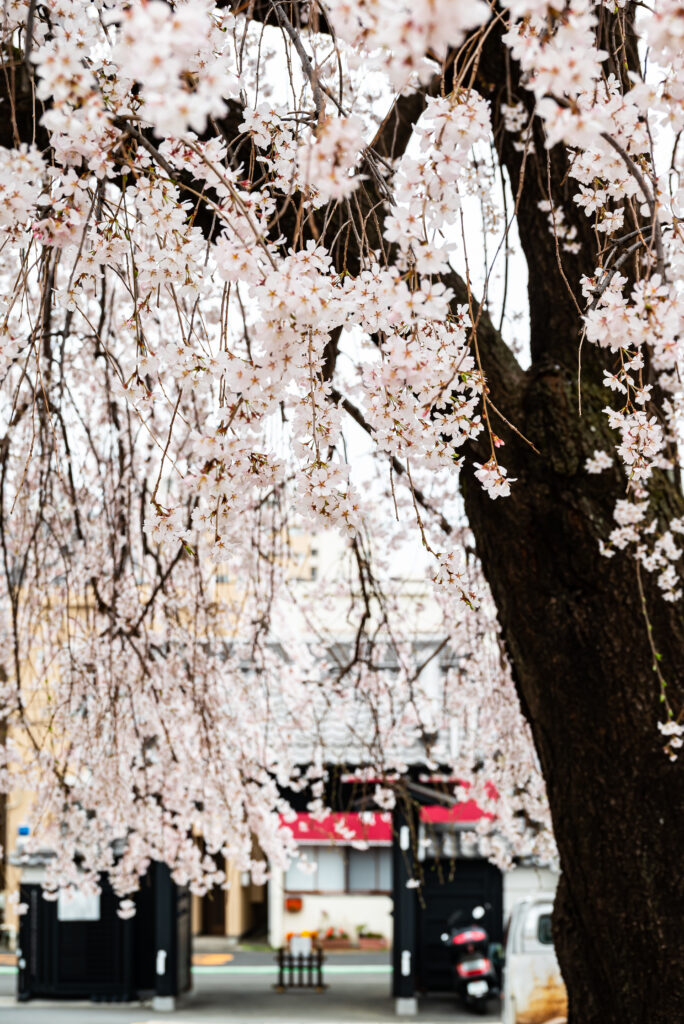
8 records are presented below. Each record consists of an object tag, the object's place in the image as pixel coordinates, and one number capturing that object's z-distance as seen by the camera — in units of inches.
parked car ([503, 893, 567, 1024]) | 584.7
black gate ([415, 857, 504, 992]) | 757.3
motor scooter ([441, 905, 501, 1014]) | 722.2
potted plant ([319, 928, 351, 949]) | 1103.6
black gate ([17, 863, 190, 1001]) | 757.3
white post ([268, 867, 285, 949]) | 1117.7
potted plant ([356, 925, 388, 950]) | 1122.7
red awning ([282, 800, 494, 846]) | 768.3
